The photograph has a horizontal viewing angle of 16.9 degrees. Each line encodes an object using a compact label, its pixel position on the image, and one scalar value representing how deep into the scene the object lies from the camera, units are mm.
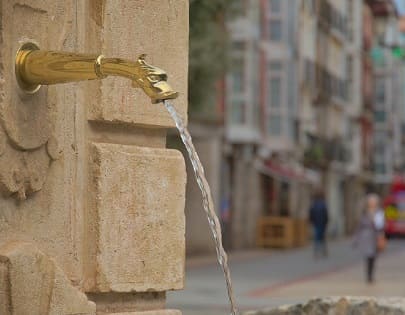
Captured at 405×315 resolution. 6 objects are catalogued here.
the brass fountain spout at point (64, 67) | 3340
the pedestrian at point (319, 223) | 37031
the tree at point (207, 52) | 23600
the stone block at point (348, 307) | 5188
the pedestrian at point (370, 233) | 23266
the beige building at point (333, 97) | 58969
